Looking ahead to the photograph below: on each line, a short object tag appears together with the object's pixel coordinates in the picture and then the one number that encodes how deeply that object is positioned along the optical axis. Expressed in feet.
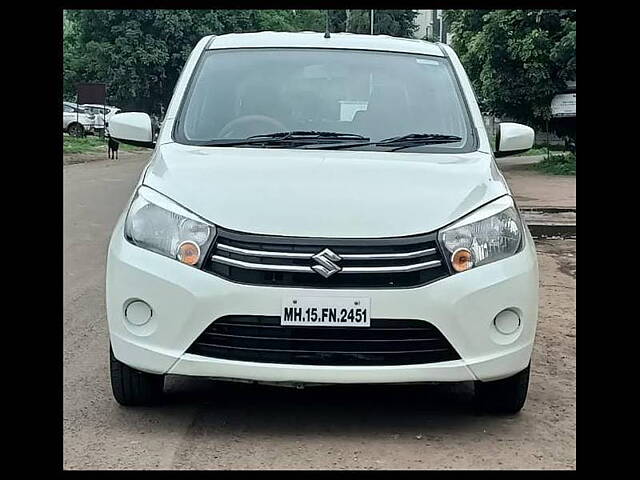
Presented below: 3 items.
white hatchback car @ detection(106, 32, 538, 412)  13.58
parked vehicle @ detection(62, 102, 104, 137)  131.54
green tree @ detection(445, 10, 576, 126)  83.35
